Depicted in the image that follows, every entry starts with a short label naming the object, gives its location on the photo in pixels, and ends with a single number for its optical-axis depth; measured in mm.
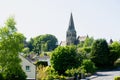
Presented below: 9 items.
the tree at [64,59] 72375
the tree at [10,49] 47969
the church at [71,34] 180475
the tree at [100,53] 103875
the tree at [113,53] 106750
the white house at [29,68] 66500
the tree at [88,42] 150600
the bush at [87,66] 76988
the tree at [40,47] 168250
